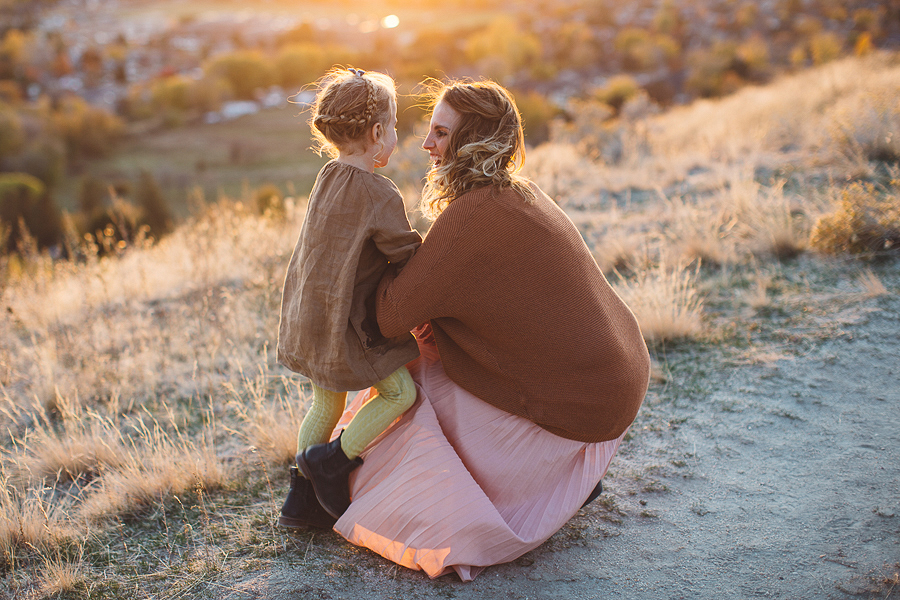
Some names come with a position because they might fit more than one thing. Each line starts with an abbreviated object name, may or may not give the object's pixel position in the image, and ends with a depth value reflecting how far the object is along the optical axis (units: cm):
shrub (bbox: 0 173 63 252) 2589
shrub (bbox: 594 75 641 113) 2773
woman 208
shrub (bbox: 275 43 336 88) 8669
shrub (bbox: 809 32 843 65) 2109
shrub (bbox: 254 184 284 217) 646
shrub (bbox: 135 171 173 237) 2676
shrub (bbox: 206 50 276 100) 7969
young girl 212
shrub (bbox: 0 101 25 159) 4566
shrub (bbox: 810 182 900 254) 435
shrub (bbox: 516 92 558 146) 3544
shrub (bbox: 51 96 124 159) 5178
